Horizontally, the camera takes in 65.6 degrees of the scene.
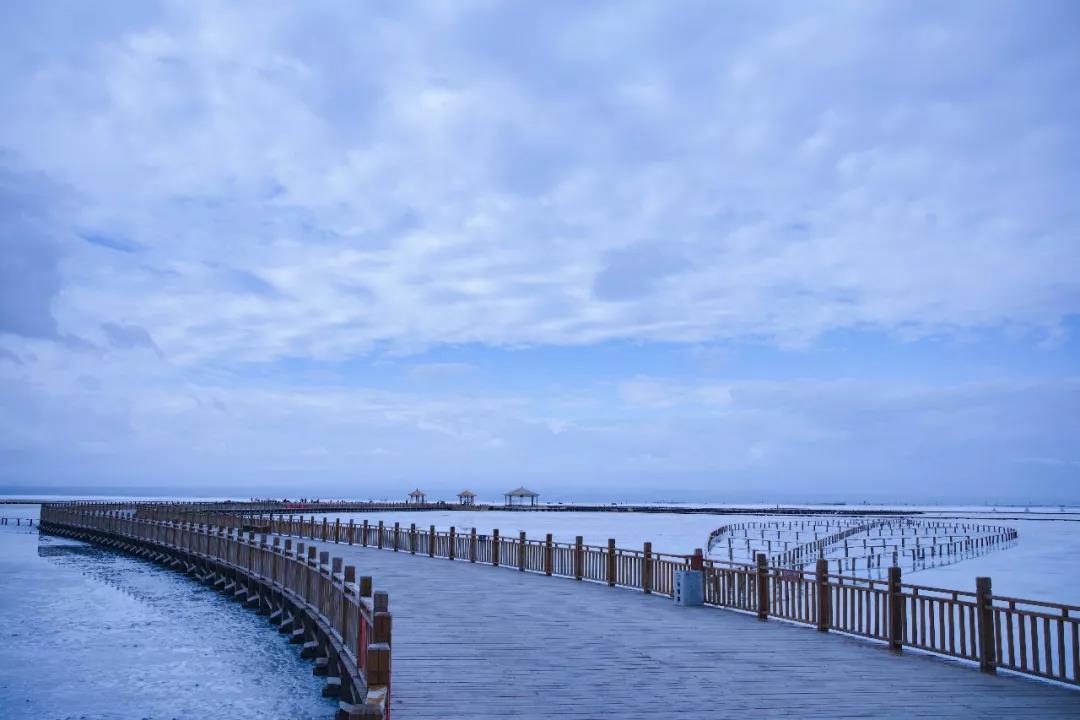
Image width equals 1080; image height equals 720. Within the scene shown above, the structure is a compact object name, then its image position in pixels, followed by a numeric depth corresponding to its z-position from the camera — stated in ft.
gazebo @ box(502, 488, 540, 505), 467.11
